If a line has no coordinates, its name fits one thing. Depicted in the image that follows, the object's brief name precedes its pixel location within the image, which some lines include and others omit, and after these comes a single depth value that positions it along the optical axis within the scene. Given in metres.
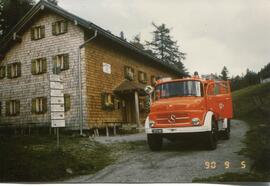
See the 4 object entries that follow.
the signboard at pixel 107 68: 17.11
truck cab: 9.03
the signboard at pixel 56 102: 8.60
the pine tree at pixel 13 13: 16.93
